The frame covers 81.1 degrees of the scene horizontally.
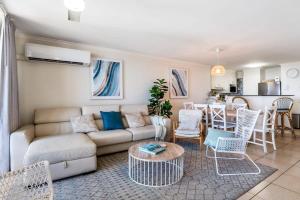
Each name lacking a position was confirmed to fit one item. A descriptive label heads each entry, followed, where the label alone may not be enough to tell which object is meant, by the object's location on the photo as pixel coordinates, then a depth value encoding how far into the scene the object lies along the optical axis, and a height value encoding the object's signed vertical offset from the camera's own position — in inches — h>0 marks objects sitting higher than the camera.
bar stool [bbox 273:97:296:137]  184.9 -13.1
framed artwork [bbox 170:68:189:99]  215.5 +16.3
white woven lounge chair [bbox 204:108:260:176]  101.9 -25.6
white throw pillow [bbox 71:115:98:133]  129.3 -21.0
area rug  80.0 -45.1
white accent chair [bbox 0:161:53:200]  51.7 -28.5
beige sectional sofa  91.9 -27.4
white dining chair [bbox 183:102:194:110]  200.7 -11.2
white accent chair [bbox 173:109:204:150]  142.7 -26.1
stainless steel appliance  264.9 +11.8
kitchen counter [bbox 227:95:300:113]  213.4 -8.1
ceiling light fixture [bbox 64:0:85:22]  69.1 +36.1
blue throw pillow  141.8 -20.3
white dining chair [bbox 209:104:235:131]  152.6 -20.1
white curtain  94.0 +3.4
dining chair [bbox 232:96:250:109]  232.3 -6.2
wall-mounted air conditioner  122.5 +31.7
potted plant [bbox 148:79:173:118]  179.5 -8.5
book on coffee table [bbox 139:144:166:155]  95.8 -29.8
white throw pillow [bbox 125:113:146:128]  151.5 -21.0
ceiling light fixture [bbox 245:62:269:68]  245.6 +45.1
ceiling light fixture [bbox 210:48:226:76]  161.0 +23.4
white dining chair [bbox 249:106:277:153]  135.9 -23.2
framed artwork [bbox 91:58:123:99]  159.2 +16.1
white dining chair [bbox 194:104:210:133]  170.7 -14.7
